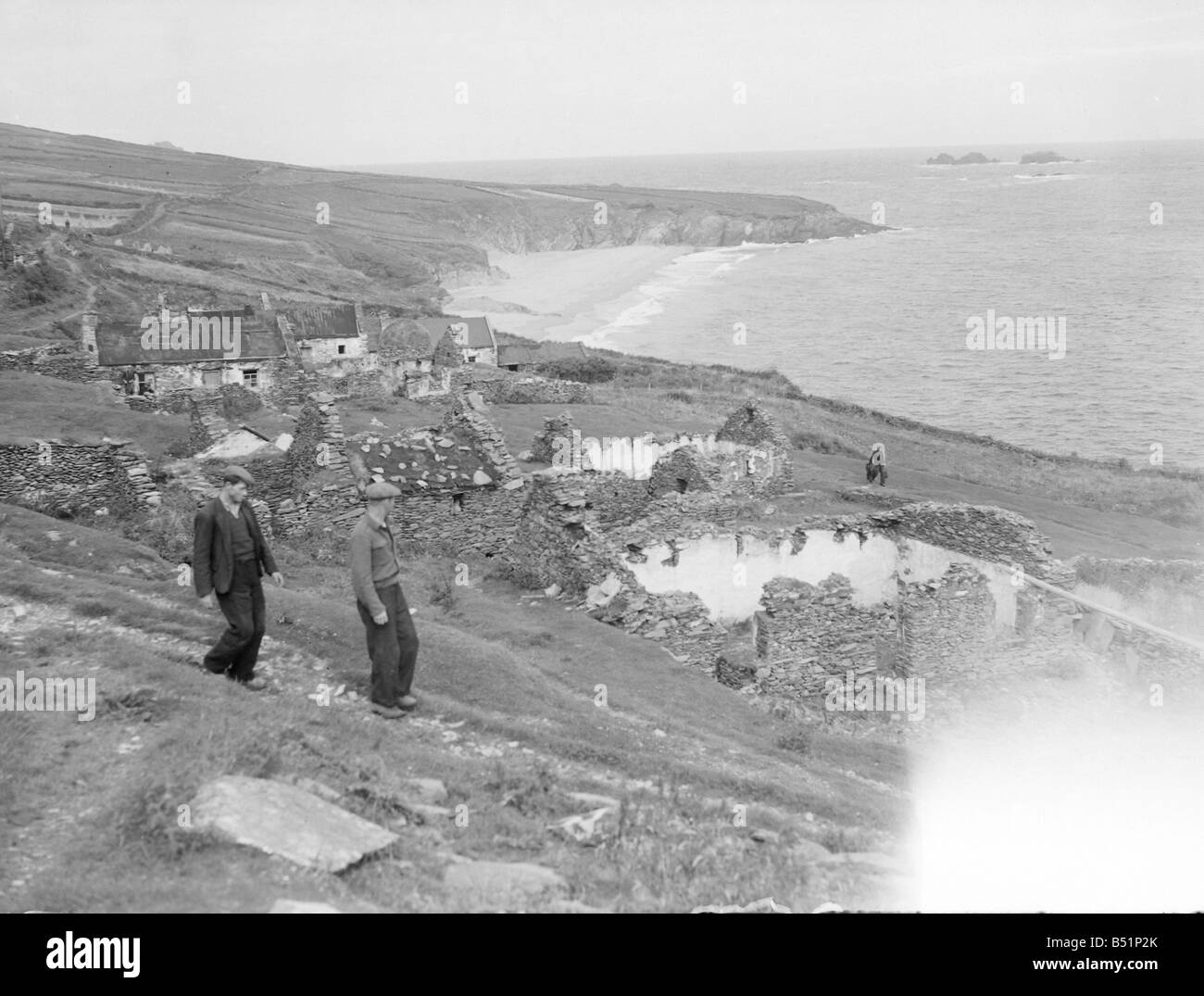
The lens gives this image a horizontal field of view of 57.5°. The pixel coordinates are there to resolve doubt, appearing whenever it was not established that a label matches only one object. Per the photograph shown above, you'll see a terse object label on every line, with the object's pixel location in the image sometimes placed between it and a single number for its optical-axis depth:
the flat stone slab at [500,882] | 8.44
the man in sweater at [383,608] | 12.48
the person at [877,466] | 40.59
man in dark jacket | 12.48
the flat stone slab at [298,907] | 7.42
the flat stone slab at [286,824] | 8.39
